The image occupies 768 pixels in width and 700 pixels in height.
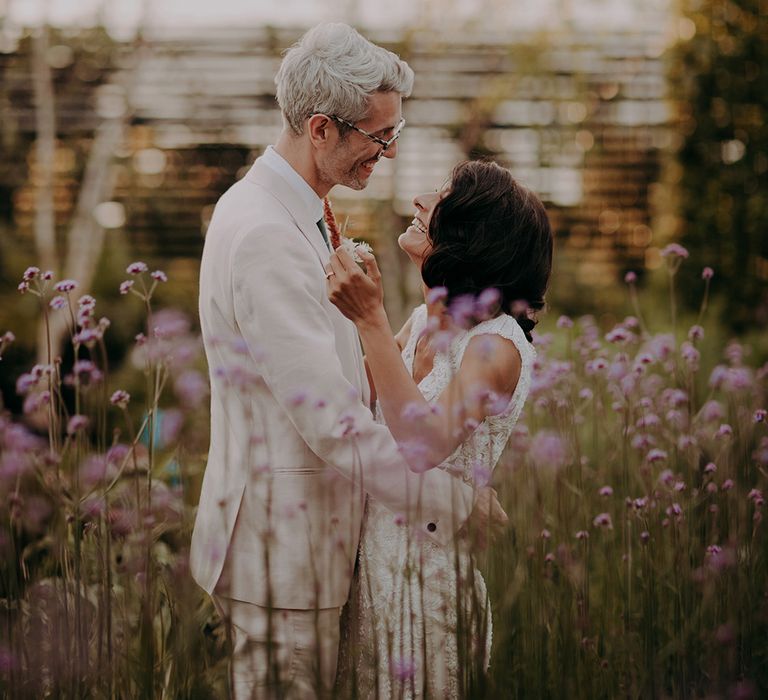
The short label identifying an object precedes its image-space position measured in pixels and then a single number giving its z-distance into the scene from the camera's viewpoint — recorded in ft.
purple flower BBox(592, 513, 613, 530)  8.84
